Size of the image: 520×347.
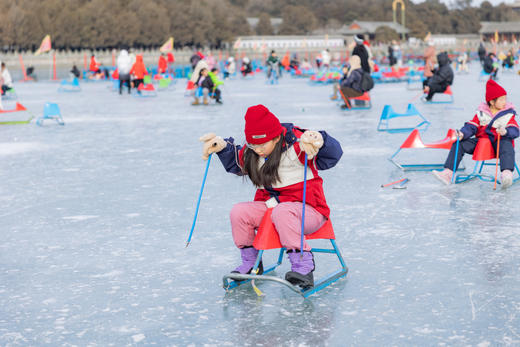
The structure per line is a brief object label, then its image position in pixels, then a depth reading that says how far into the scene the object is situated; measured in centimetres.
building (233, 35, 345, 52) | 9369
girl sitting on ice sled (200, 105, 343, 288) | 349
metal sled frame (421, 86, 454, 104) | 1564
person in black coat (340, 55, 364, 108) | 1464
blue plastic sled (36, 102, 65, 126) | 1291
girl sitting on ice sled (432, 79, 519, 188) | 622
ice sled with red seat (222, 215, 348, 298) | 353
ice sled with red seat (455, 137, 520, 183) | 643
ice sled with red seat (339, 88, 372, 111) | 1505
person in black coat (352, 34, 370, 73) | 1492
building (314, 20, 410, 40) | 11025
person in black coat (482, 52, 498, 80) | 2519
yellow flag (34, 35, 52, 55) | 3246
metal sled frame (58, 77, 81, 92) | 2532
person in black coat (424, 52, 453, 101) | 1561
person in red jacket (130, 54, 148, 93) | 2120
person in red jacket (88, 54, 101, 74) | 3333
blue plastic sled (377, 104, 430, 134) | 894
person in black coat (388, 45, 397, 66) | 3662
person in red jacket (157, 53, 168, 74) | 3104
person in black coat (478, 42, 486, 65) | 3561
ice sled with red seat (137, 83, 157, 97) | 2155
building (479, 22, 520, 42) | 11783
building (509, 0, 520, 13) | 14649
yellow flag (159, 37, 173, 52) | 3578
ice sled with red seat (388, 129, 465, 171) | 714
